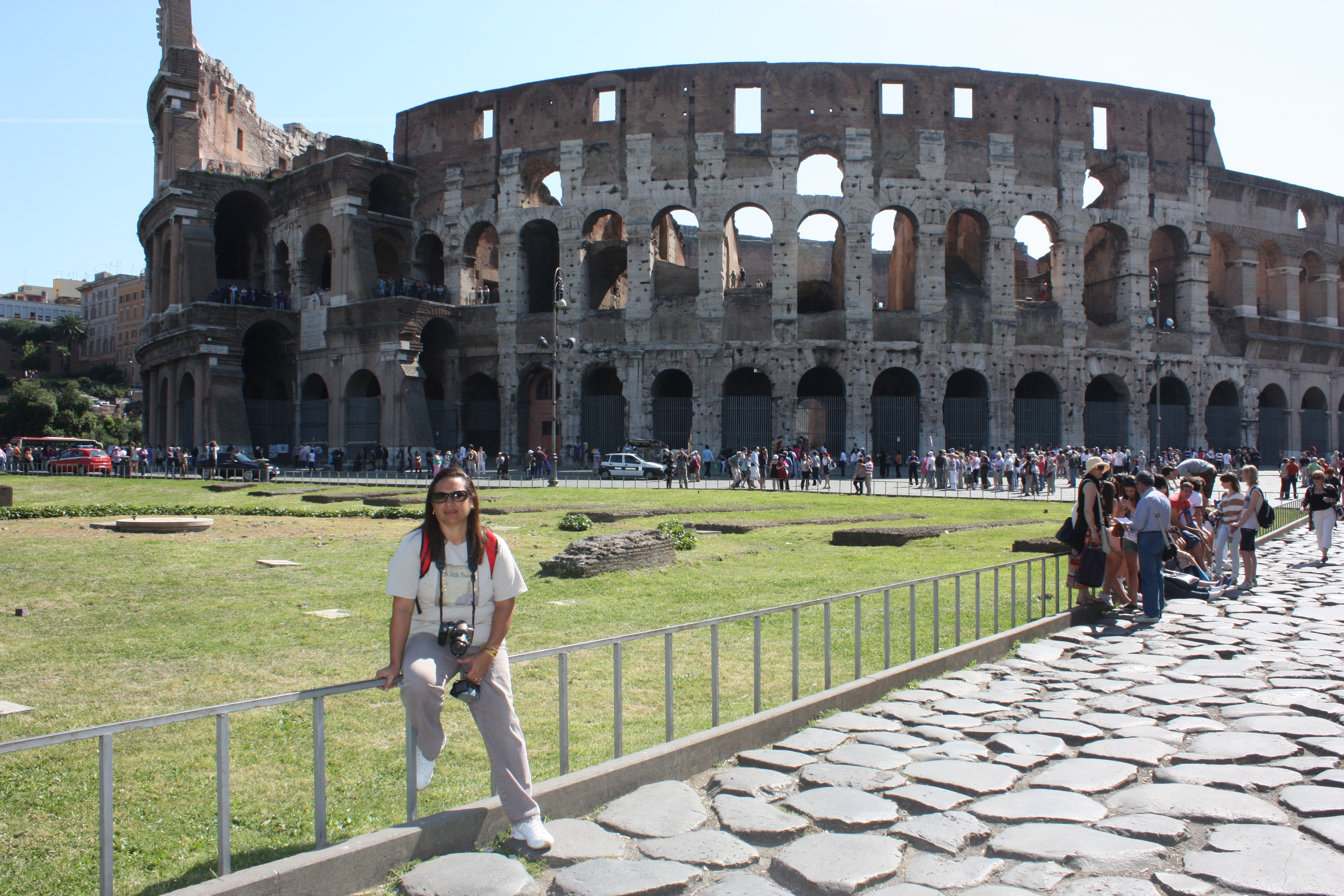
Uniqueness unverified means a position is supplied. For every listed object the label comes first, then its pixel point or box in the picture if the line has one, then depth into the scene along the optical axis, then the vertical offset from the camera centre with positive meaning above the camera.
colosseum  35.06 +6.62
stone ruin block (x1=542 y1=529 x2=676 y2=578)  10.45 -1.25
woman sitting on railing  3.50 -0.66
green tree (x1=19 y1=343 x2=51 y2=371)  92.75 +9.05
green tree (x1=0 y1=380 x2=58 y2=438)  60.66 +2.40
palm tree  93.44 +11.99
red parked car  35.84 -0.45
